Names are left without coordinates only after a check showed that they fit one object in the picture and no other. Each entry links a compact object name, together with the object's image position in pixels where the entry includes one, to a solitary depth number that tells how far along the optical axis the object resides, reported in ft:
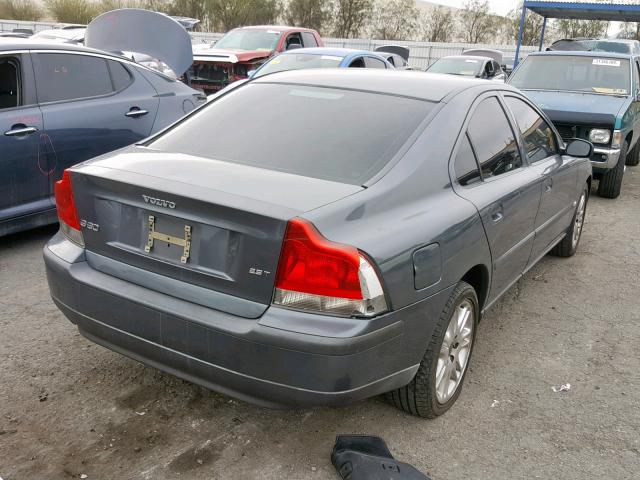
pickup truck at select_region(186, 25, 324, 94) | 39.65
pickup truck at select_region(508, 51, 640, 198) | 24.68
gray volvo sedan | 7.95
